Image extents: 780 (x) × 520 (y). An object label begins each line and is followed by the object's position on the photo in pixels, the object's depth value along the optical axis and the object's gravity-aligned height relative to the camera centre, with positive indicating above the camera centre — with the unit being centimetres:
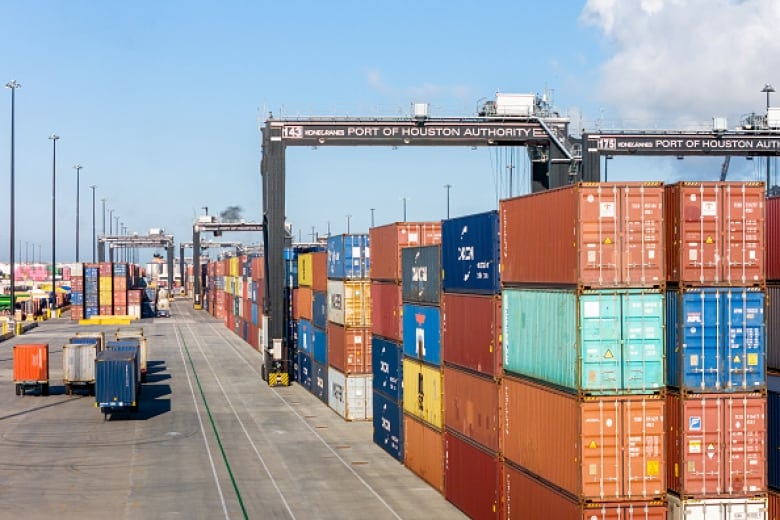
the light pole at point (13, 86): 12356 +2369
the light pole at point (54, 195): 14544 +1216
